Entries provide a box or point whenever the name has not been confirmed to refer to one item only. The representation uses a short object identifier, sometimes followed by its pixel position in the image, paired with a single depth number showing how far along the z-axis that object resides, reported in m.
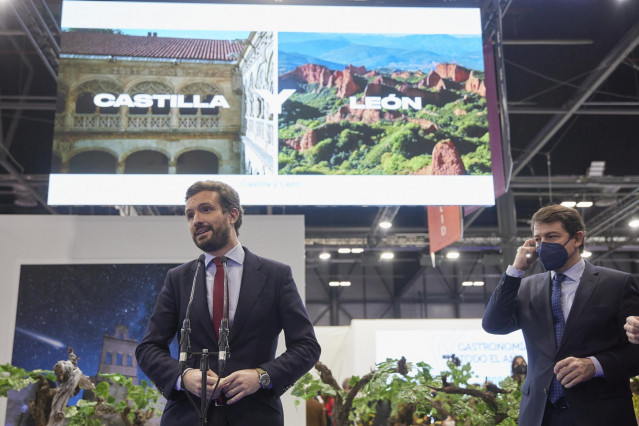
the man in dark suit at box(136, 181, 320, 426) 2.04
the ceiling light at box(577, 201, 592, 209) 13.44
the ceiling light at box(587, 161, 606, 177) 11.41
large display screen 4.97
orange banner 7.34
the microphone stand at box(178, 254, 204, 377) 1.95
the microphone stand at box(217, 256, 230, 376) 1.90
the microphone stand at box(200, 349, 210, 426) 1.83
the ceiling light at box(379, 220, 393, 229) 14.27
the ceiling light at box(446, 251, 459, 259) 16.41
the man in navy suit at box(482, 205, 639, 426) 2.34
